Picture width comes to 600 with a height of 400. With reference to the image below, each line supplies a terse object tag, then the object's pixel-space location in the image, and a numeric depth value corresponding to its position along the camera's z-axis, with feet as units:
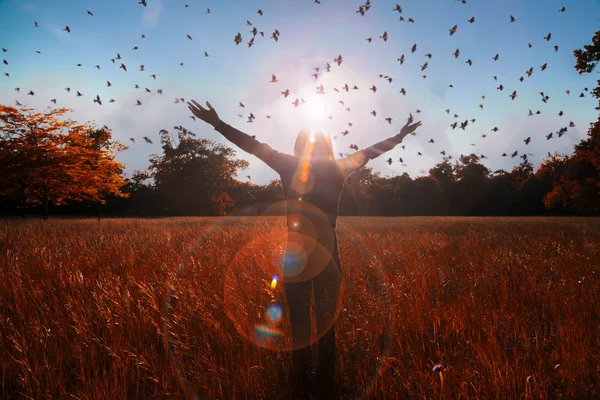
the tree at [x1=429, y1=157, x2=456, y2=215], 212.43
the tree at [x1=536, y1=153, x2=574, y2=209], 150.40
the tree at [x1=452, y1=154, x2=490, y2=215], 207.00
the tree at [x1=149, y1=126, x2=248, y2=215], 170.30
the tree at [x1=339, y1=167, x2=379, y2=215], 207.41
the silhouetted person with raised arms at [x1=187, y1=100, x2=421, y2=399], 6.67
